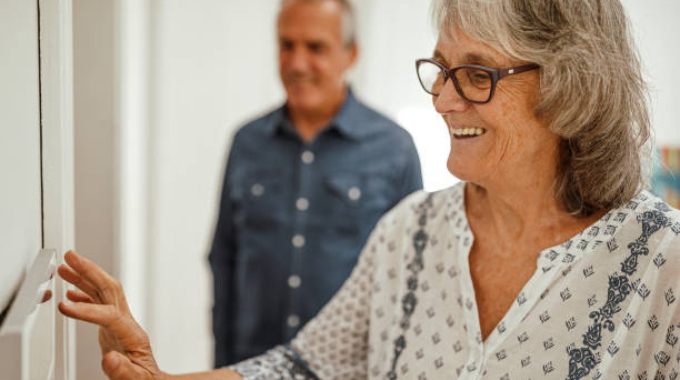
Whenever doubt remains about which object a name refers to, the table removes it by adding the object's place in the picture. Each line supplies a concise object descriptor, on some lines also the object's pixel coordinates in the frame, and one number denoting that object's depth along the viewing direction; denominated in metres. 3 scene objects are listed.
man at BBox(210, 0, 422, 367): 2.21
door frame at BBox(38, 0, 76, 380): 0.94
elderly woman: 1.08
